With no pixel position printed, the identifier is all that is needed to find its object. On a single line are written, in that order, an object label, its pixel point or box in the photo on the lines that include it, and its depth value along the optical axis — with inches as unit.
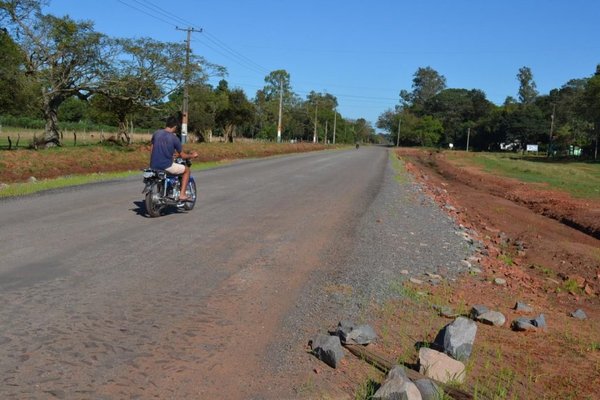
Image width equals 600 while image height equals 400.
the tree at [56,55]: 1138.0
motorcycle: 414.6
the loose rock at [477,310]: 232.4
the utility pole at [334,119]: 5369.1
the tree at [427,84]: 7081.7
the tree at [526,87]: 6373.0
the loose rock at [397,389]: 142.9
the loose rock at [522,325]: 222.7
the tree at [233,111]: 2696.9
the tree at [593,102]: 2610.7
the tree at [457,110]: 5718.5
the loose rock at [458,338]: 182.1
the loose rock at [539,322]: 226.1
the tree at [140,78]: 1273.4
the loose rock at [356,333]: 188.2
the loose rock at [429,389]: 150.2
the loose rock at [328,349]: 173.9
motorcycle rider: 425.7
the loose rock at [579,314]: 267.6
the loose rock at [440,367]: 166.9
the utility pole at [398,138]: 5982.8
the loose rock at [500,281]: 303.5
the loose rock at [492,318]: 227.0
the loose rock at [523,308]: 254.5
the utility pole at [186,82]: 1454.6
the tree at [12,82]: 970.7
